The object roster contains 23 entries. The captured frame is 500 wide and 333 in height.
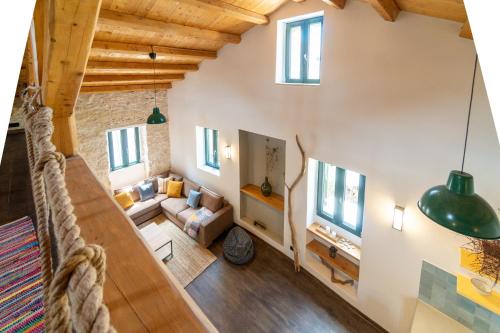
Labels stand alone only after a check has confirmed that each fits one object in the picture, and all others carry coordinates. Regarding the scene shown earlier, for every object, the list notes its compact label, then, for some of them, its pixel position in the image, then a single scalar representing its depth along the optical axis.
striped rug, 0.95
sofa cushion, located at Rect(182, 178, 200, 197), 7.23
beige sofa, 6.11
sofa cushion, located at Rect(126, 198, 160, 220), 6.80
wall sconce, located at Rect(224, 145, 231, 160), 6.24
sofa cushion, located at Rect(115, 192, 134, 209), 6.82
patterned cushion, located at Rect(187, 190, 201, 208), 6.91
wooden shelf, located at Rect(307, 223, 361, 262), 4.45
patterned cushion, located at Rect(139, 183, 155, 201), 7.27
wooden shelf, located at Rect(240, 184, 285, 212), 5.68
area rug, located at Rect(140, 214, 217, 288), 5.34
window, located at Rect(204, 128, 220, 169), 7.10
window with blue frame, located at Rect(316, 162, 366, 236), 4.39
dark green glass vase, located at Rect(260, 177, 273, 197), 5.91
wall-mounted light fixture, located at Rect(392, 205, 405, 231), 3.58
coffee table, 5.58
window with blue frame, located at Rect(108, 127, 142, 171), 7.25
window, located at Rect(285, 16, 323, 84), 4.34
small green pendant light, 4.92
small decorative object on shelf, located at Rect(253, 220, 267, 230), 6.31
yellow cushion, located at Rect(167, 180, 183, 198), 7.48
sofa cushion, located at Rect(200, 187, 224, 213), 6.59
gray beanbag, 5.54
